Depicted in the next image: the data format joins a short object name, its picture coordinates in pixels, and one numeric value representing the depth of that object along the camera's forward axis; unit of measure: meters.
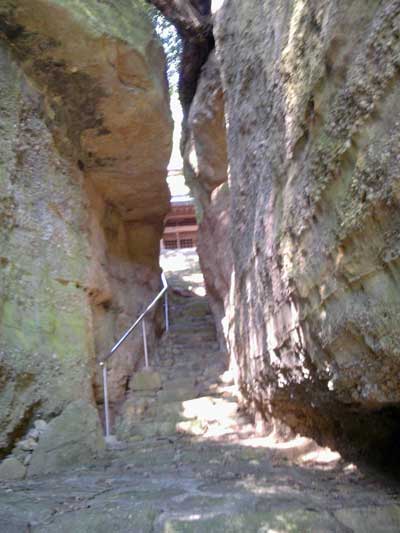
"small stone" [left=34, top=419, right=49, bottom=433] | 3.63
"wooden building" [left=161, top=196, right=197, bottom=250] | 13.74
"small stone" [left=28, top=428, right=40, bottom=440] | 3.57
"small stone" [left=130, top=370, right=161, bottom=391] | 5.66
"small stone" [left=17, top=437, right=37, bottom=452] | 3.47
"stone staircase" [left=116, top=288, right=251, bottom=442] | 4.59
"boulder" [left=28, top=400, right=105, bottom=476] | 3.51
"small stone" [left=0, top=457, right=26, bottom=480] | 3.27
